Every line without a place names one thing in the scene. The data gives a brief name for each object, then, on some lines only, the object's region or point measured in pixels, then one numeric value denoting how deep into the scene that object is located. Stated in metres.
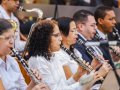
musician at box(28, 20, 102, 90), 3.63
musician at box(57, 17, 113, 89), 4.16
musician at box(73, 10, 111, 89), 4.92
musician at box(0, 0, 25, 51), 5.27
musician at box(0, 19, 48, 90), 3.27
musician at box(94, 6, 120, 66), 5.81
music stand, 3.49
